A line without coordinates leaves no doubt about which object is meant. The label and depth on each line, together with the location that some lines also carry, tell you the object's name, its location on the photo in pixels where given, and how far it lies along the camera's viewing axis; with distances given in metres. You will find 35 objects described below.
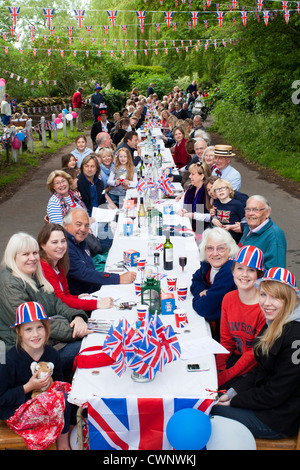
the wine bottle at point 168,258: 4.36
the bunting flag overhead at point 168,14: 11.63
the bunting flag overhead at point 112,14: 10.58
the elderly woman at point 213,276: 3.56
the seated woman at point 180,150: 9.37
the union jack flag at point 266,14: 10.69
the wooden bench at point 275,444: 2.78
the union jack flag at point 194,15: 11.54
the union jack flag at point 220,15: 11.68
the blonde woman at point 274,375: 2.73
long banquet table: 2.67
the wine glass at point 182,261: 4.24
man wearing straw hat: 6.14
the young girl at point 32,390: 2.67
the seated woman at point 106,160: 7.90
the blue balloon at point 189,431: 2.31
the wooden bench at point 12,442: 2.75
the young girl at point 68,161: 7.19
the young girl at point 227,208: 5.29
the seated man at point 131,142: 9.48
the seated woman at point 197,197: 5.92
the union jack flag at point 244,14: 11.15
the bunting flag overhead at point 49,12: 10.28
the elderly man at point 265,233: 4.33
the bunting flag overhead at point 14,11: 9.61
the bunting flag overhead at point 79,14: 10.37
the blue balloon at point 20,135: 13.95
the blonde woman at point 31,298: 3.30
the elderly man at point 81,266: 4.23
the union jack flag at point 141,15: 11.25
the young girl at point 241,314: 3.26
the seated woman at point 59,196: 5.68
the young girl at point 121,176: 7.61
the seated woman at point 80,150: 8.10
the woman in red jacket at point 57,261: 3.79
